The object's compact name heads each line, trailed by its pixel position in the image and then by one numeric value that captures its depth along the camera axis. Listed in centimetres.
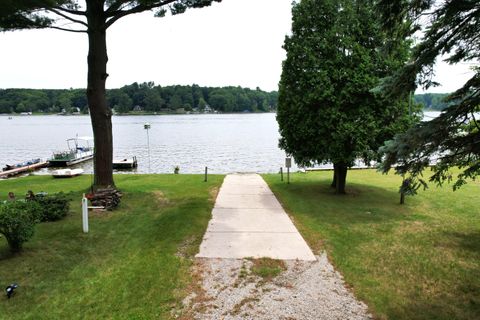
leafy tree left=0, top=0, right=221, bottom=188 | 1334
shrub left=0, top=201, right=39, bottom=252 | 719
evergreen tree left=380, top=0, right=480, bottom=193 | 561
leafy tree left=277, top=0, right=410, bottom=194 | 1294
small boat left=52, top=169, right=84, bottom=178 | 2277
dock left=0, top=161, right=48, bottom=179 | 3087
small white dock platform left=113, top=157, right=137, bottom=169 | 3694
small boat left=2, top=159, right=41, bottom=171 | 3322
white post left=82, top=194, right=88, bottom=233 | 927
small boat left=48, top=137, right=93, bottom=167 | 3794
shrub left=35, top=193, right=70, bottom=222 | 1036
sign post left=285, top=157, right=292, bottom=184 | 1745
